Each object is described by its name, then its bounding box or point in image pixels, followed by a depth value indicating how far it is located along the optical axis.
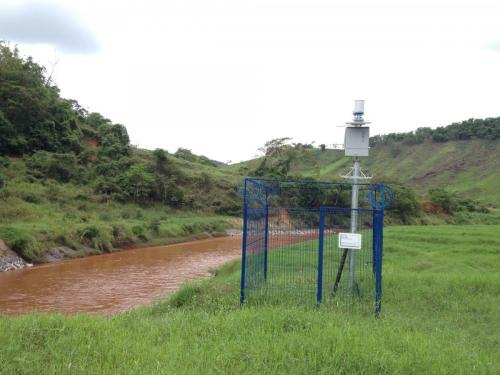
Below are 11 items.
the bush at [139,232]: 26.07
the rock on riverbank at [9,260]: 17.61
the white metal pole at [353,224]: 8.64
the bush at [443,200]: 44.03
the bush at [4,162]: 28.16
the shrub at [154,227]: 27.75
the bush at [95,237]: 22.58
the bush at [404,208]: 38.46
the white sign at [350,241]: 8.02
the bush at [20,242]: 18.75
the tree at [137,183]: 33.72
